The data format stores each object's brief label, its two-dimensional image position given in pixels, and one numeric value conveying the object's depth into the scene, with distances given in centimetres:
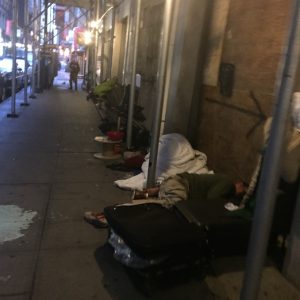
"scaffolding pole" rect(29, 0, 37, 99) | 1425
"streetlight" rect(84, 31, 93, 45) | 1980
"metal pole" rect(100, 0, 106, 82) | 1508
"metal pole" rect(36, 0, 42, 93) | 1634
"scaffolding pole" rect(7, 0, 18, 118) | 943
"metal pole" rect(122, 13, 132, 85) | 1047
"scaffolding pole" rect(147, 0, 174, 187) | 433
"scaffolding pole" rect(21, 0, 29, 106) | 1158
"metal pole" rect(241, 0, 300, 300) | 181
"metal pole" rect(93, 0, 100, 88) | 1706
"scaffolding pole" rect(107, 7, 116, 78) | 1179
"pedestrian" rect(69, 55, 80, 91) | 2045
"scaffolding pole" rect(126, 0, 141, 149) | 667
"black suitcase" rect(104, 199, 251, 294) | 286
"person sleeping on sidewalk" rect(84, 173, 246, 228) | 405
